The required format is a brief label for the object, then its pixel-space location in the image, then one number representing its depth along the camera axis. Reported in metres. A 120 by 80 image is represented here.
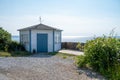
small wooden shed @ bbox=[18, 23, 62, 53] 9.93
